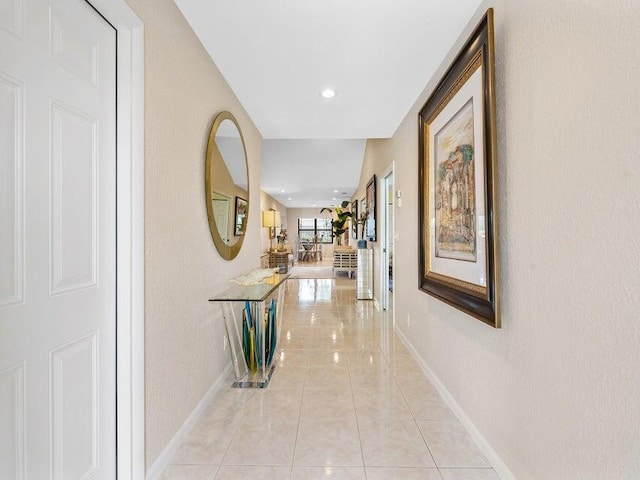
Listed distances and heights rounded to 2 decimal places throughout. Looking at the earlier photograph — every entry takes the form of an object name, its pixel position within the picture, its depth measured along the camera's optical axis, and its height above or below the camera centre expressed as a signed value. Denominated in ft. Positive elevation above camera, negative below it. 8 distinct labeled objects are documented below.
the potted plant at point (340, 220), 27.07 +2.14
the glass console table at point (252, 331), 8.04 -2.27
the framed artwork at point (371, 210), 17.97 +1.99
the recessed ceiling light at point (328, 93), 9.14 +4.38
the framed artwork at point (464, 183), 5.10 +1.17
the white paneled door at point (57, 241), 3.18 +0.09
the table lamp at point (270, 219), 29.17 +2.51
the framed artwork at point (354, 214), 28.74 +2.81
